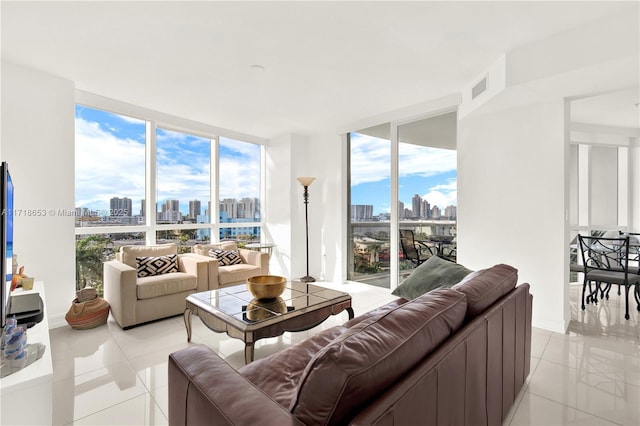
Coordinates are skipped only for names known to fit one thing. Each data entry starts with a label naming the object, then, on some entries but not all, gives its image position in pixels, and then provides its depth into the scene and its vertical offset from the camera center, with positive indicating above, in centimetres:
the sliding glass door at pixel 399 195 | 406 +23
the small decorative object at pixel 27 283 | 251 -58
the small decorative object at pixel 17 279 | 243 -54
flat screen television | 123 -10
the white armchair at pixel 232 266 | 372 -72
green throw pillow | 229 -51
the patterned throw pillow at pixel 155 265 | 350 -63
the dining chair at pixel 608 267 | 333 -64
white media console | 112 -69
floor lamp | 509 +23
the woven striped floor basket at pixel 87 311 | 299 -98
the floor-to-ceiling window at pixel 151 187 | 375 +34
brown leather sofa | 80 -52
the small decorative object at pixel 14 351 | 124 -58
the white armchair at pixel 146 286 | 303 -78
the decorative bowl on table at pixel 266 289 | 243 -61
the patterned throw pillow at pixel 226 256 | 416 -61
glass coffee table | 209 -74
